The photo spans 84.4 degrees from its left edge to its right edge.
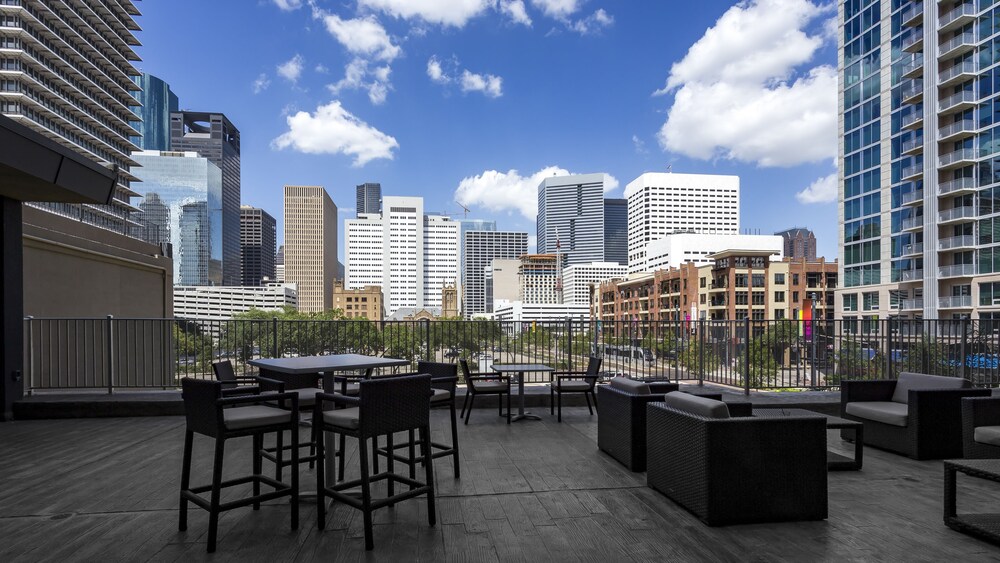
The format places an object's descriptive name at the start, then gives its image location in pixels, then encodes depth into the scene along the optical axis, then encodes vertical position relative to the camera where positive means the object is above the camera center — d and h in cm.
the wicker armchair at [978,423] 450 -108
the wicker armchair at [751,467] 347 -111
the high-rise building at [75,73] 6800 +3018
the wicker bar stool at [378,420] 324 -78
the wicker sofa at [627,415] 473 -108
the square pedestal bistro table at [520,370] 693 -95
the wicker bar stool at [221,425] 318 -79
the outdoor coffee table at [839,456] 451 -133
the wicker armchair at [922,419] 508 -120
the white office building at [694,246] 12606 +1126
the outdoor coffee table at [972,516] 321 -135
